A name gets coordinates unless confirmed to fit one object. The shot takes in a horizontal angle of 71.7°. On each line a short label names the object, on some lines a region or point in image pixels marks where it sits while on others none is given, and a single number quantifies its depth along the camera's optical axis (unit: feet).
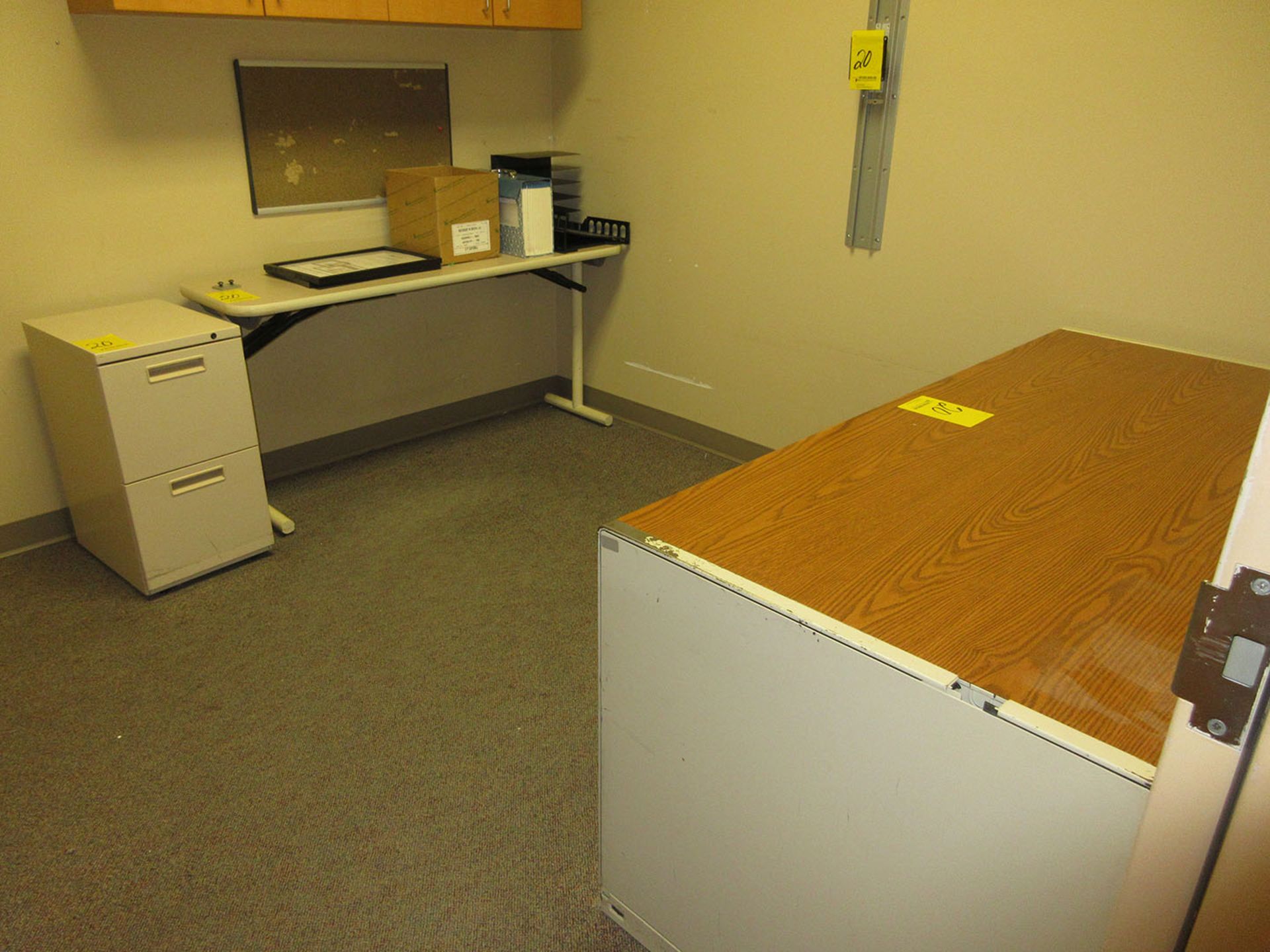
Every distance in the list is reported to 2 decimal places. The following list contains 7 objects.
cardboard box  9.73
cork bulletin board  9.48
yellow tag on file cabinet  7.39
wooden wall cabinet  7.45
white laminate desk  8.26
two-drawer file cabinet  7.54
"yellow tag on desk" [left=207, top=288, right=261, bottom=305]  8.34
